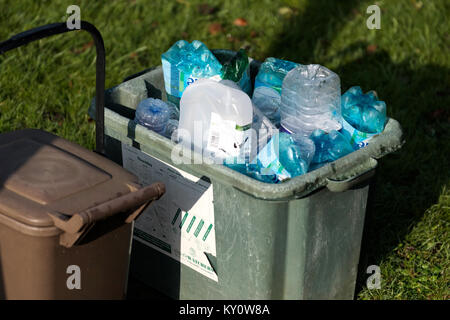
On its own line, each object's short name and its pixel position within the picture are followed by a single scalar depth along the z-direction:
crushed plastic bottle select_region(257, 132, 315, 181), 2.67
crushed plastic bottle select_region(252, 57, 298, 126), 3.10
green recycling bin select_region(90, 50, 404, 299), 2.59
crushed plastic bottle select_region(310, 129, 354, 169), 2.78
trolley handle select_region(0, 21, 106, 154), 2.43
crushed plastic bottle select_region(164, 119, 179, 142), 3.00
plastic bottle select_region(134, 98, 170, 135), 2.93
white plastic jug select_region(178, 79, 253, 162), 2.73
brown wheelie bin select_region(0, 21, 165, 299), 2.38
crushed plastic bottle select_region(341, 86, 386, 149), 2.87
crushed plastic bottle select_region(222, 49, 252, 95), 3.09
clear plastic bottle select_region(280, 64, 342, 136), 2.97
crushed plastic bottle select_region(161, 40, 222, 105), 3.12
